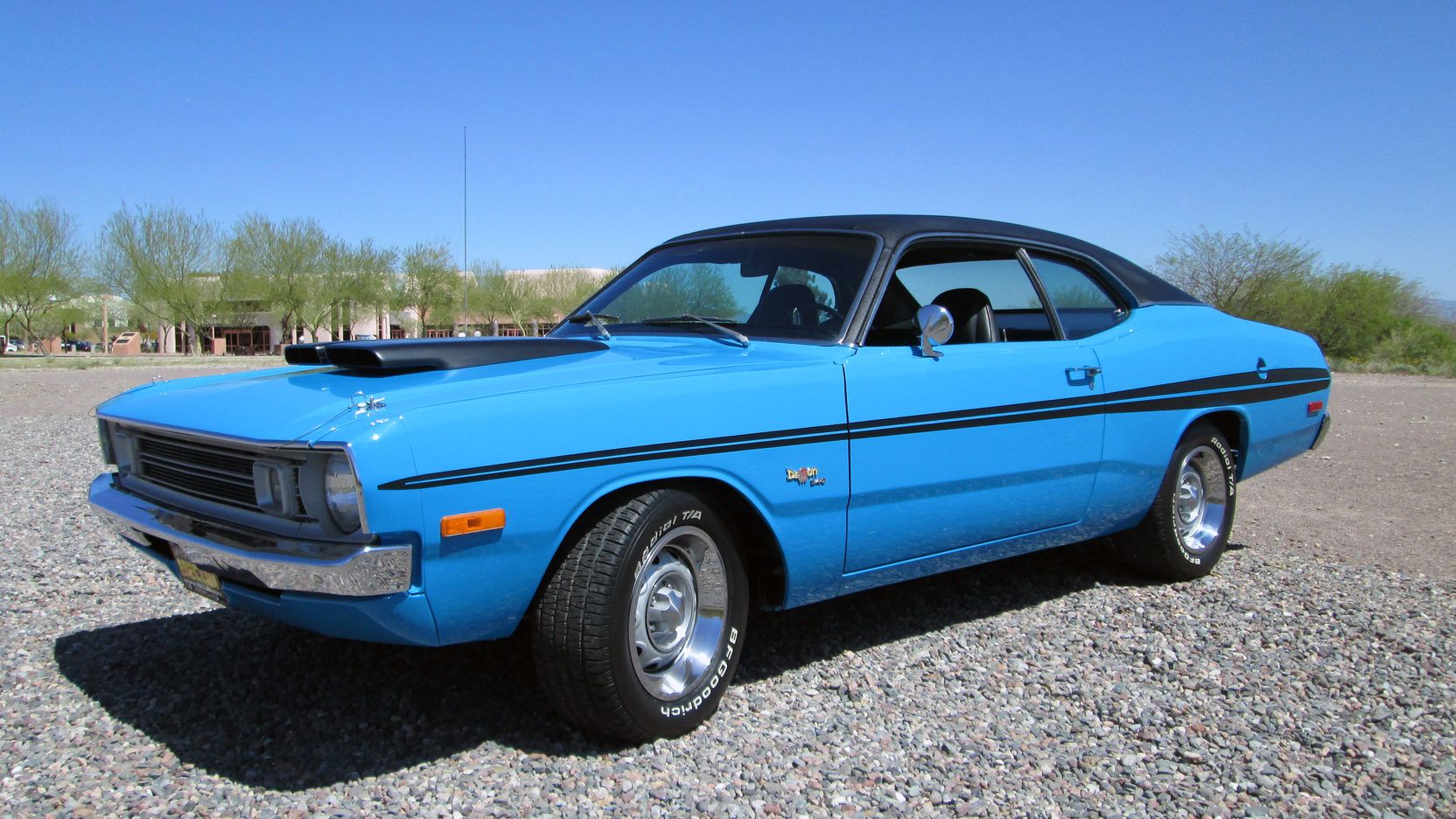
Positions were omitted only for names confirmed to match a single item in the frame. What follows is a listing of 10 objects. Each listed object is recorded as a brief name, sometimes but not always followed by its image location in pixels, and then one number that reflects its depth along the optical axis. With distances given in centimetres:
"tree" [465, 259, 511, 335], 5747
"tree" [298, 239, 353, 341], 5425
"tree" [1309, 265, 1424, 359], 3662
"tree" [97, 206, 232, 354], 5038
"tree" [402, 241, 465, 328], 5709
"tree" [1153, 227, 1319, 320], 3625
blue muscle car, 242
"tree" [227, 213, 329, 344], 5256
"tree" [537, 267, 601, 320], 5838
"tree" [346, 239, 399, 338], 5512
